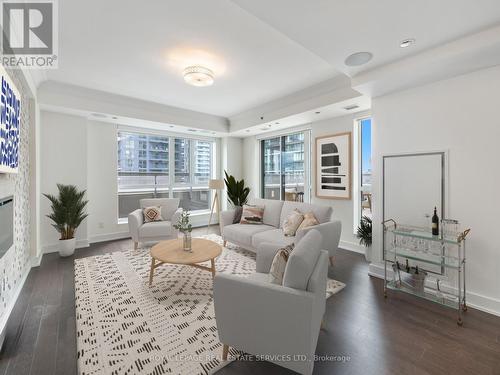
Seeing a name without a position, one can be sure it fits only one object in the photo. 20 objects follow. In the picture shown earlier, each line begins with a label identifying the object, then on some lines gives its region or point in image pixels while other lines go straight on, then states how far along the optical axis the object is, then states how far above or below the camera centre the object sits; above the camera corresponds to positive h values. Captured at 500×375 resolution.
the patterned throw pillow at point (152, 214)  4.45 -0.56
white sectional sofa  3.23 -0.73
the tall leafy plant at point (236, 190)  5.82 -0.12
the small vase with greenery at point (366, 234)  3.66 -0.79
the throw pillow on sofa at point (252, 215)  4.28 -0.56
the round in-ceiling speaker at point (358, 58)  2.42 +1.40
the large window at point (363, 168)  4.27 +0.33
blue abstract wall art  1.91 +0.58
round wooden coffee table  2.68 -0.86
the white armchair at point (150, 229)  4.13 -0.79
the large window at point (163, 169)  5.43 +0.43
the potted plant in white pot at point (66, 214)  3.87 -0.50
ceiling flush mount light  3.04 +1.50
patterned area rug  1.69 -1.29
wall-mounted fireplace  2.00 -0.37
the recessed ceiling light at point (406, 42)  2.17 +1.39
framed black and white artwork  4.38 +0.39
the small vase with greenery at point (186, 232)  3.02 -0.63
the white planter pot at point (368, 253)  3.73 -1.12
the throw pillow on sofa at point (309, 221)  3.39 -0.54
